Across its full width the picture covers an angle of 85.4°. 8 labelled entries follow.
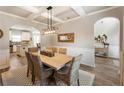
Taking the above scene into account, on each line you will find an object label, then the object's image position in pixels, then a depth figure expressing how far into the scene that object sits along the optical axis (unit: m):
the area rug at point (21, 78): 1.82
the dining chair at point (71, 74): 1.38
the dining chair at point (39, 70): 1.52
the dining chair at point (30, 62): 1.85
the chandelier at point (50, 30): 2.28
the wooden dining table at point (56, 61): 1.47
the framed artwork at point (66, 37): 3.66
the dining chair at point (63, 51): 2.87
